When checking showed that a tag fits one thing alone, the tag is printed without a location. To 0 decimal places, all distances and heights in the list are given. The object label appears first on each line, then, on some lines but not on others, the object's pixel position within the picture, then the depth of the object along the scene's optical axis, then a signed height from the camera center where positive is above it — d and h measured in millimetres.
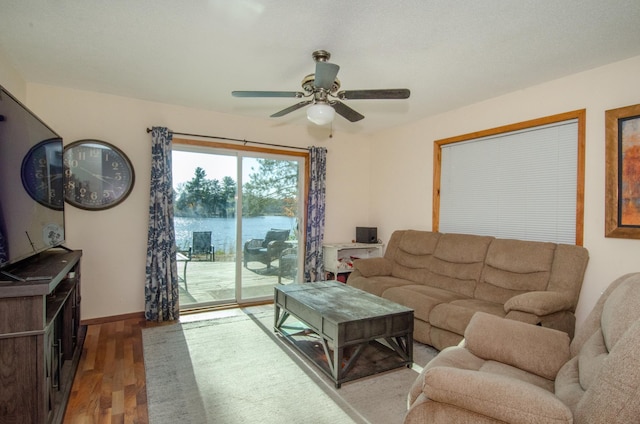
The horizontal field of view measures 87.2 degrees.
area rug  2062 -1242
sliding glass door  4137 -148
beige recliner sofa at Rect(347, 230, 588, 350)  2633 -650
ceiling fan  2366 +861
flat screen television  1623 +142
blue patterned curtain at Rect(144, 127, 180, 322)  3723 -360
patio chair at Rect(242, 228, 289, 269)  4535 -502
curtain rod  4032 +910
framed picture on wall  2531 +332
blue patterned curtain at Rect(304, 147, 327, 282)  4738 -120
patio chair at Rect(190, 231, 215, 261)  4180 -448
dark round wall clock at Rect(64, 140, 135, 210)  3441 +367
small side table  4680 -626
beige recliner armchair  1008 -662
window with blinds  2988 +335
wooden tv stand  1558 -672
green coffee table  2414 -887
